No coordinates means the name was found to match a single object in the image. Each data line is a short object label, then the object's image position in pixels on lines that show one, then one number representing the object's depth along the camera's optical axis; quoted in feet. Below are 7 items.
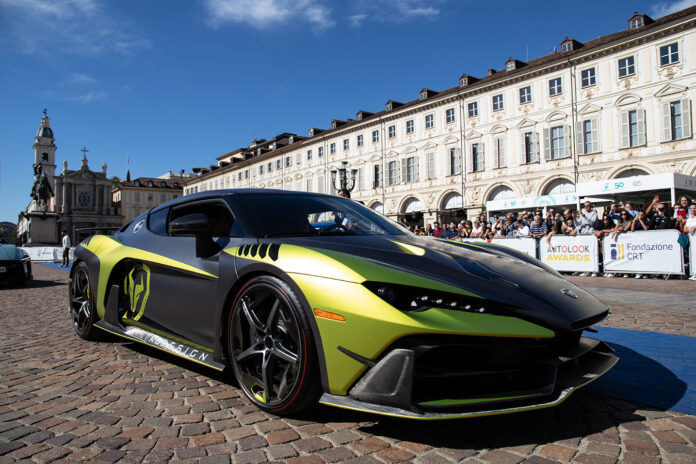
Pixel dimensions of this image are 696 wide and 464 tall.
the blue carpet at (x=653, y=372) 8.75
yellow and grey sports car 6.43
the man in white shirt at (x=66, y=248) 76.95
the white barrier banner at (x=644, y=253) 35.96
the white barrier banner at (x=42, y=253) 105.09
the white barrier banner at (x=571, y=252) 40.68
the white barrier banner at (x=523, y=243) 45.14
